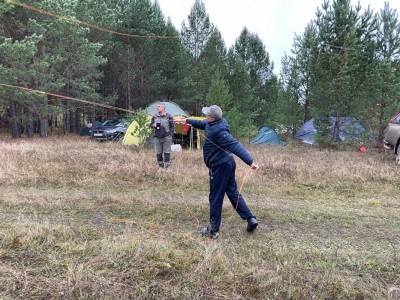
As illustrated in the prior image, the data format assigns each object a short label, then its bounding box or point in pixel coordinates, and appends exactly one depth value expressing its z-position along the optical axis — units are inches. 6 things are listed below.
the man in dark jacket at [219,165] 174.6
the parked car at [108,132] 736.5
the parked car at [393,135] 430.3
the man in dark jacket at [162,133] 329.1
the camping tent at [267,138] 824.3
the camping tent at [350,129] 600.1
